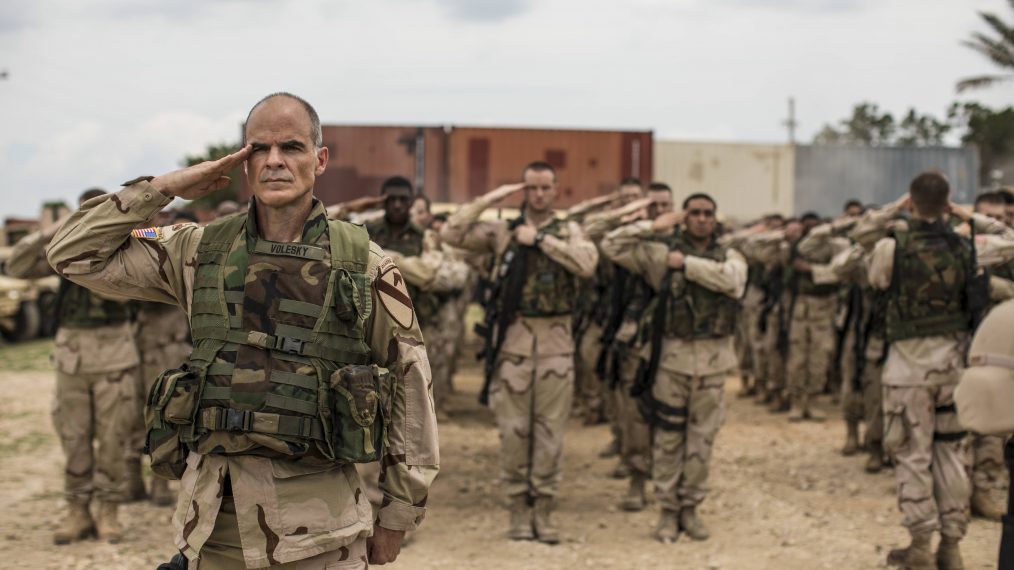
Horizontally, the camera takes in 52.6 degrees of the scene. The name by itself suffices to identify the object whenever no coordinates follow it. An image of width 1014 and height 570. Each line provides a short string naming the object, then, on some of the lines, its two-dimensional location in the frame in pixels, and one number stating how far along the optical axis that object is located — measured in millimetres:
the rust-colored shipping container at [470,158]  21625
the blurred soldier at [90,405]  6645
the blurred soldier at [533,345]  6961
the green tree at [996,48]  30281
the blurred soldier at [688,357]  6906
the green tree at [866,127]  46469
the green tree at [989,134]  36469
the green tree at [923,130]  42969
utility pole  44094
